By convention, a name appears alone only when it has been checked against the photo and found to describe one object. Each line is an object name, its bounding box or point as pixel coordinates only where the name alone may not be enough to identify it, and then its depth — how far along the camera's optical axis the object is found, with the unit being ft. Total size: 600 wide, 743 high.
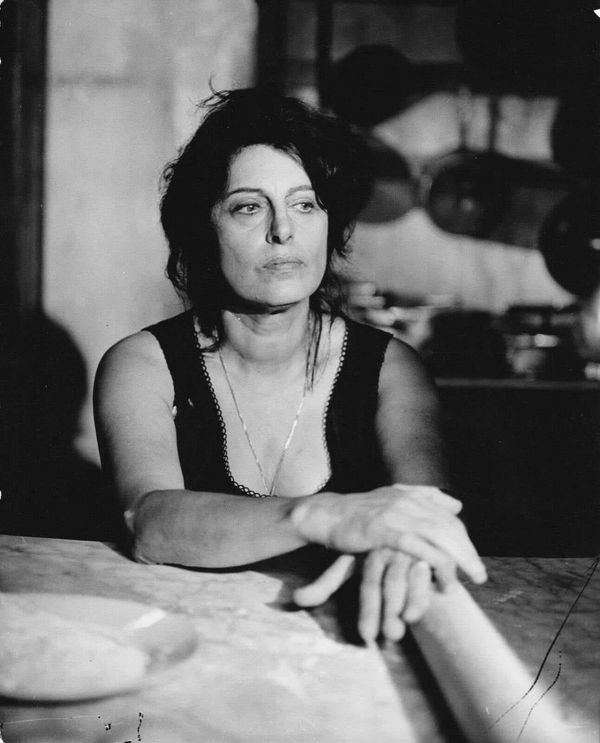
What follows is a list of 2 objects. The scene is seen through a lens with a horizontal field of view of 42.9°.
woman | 3.70
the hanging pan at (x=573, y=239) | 8.05
